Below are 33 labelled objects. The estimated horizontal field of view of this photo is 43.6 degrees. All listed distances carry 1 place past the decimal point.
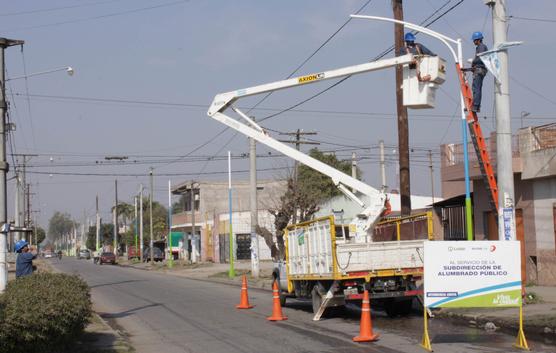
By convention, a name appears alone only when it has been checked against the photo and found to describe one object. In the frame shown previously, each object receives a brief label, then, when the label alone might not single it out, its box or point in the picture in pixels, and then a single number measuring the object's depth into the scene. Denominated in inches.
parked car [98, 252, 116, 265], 3058.6
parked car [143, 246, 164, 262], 3034.0
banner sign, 450.0
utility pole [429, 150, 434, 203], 2234.3
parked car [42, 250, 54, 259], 4981.5
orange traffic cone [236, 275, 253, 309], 775.7
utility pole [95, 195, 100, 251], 4795.8
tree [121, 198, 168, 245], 3710.6
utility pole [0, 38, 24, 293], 657.6
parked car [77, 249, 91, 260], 4656.0
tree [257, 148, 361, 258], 1411.2
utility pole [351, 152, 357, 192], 1573.6
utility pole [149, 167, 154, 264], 2581.2
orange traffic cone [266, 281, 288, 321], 653.9
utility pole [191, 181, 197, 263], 2274.6
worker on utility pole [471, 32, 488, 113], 629.9
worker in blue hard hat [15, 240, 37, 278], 597.0
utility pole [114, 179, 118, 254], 3747.0
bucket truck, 609.3
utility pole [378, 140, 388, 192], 1550.2
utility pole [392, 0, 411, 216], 830.5
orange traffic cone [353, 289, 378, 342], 493.4
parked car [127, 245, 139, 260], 3426.9
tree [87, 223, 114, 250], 5358.8
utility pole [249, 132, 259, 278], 1400.1
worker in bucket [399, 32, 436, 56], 625.3
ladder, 640.4
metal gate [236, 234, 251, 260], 2437.3
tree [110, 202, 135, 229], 5182.1
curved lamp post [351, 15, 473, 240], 634.2
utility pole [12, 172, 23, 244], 2145.5
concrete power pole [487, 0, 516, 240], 617.6
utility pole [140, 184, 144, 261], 2736.2
